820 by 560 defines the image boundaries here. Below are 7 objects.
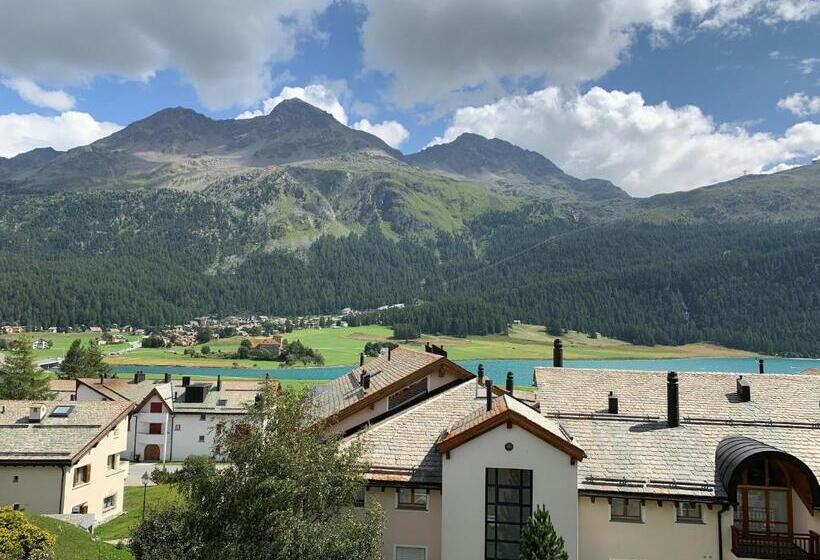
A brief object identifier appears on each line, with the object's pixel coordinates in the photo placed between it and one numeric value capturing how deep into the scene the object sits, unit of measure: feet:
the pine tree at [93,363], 358.37
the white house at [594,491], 66.95
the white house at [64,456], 105.50
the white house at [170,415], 211.20
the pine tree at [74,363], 354.33
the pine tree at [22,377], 218.79
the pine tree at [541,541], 57.26
